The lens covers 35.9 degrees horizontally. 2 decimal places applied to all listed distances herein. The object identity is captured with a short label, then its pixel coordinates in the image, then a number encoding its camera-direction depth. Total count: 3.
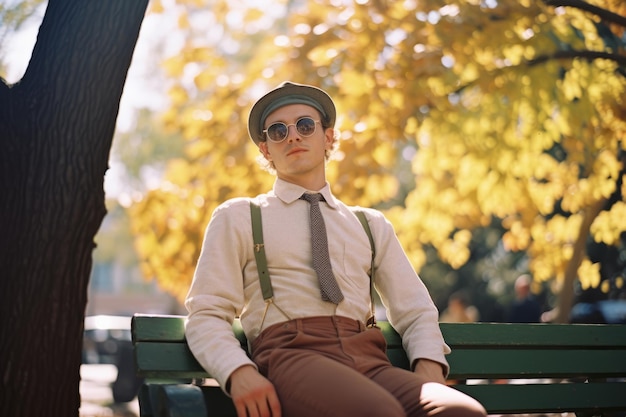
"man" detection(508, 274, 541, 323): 14.30
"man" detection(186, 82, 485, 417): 3.35
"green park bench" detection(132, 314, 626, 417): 3.62
